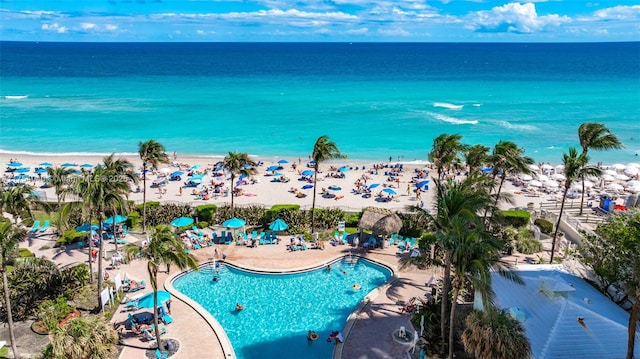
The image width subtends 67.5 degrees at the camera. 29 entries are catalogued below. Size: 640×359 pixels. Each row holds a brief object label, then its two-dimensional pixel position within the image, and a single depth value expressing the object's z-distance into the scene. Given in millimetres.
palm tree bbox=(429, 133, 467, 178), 29344
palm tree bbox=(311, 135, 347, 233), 31156
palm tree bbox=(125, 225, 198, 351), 17516
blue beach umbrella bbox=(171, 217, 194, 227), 30625
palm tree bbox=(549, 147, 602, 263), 24531
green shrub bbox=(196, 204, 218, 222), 33906
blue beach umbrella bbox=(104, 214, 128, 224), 30938
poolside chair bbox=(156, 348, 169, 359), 18859
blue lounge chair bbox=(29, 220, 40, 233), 31384
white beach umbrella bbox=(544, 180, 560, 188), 42312
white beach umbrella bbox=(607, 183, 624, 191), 41000
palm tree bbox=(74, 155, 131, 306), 21422
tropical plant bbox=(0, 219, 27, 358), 16952
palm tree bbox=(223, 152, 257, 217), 31781
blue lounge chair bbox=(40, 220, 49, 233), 31359
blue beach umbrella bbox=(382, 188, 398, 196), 40975
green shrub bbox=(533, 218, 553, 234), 32216
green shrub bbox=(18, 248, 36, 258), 27167
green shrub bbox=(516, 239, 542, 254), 28797
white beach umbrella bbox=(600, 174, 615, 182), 44062
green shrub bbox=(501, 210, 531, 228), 33156
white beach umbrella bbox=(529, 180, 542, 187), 43312
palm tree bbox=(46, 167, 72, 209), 31438
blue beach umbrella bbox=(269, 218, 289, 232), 30656
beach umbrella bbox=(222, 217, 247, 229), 30672
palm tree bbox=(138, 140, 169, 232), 31266
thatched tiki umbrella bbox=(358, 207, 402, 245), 29328
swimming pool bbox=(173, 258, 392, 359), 20688
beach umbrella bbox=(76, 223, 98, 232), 29266
